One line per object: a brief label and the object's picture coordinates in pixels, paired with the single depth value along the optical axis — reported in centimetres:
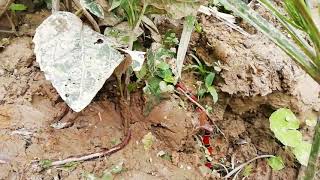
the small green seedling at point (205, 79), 37
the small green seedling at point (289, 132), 36
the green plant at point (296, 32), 27
